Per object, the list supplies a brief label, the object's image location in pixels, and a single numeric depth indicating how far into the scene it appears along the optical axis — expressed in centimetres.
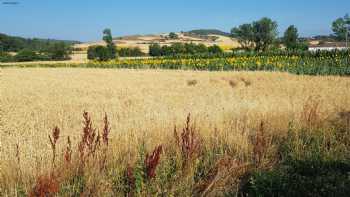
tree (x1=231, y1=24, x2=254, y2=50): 7656
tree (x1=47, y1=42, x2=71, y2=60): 6347
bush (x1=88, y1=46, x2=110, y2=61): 5500
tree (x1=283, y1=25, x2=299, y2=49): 7319
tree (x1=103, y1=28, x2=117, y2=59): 5694
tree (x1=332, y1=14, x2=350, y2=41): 7156
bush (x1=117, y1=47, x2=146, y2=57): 6762
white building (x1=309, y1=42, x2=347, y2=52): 7214
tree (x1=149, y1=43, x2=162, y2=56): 6391
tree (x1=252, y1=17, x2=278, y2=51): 7550
